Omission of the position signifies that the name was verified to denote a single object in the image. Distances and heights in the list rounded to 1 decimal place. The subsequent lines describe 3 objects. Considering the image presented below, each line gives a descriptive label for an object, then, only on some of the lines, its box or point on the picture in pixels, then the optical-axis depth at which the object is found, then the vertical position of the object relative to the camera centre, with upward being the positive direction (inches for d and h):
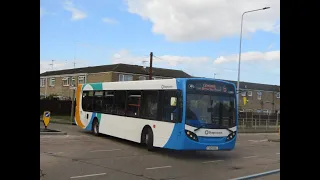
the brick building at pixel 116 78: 2082.9 +109.1
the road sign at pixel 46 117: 767.5 -47.7
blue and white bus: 477.7 -24.7
